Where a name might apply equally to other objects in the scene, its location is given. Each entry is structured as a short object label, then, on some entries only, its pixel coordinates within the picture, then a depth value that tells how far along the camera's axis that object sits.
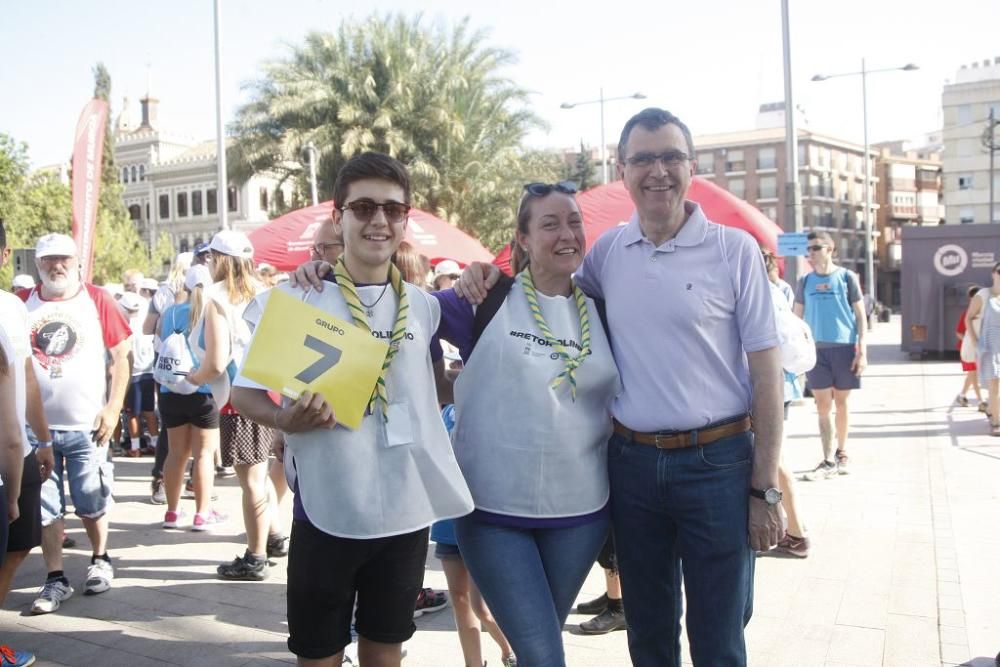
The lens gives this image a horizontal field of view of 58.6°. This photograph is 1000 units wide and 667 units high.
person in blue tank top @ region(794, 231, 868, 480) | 7.60
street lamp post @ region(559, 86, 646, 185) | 31.12
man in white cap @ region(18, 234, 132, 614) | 4.87
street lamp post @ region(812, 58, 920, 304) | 27.59
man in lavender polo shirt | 2.74
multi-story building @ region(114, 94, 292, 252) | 63.91
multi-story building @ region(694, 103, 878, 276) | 74.12
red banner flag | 10.16
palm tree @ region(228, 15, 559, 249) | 28.89
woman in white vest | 2.71
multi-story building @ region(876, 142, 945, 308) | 80.12
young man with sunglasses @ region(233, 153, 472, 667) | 2.52
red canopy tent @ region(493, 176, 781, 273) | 8.88
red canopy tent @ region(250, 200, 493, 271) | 10.01
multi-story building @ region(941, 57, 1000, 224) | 68.00
